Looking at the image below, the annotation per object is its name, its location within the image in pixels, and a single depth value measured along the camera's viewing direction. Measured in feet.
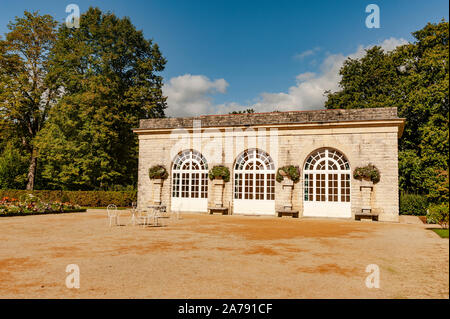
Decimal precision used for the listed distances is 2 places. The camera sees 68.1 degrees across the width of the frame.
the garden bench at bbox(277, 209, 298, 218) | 53.42
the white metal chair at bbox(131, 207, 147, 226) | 38.34
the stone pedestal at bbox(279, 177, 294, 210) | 54.75
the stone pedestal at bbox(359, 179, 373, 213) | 50.31
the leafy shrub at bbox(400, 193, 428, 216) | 59.29
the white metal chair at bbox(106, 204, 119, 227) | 39.01
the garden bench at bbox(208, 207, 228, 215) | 57.62
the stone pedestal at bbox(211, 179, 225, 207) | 58.74
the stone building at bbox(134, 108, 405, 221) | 51.52
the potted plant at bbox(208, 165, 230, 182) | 58.34
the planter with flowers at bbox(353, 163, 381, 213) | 50.11
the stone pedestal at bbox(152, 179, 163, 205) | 62.59
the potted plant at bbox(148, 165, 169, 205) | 62.13
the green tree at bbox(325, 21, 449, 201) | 63.57
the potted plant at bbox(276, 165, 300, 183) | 54.29
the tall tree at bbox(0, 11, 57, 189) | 83.35
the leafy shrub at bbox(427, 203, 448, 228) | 35.55
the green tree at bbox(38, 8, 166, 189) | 81.05
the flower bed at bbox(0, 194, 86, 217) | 48.85
